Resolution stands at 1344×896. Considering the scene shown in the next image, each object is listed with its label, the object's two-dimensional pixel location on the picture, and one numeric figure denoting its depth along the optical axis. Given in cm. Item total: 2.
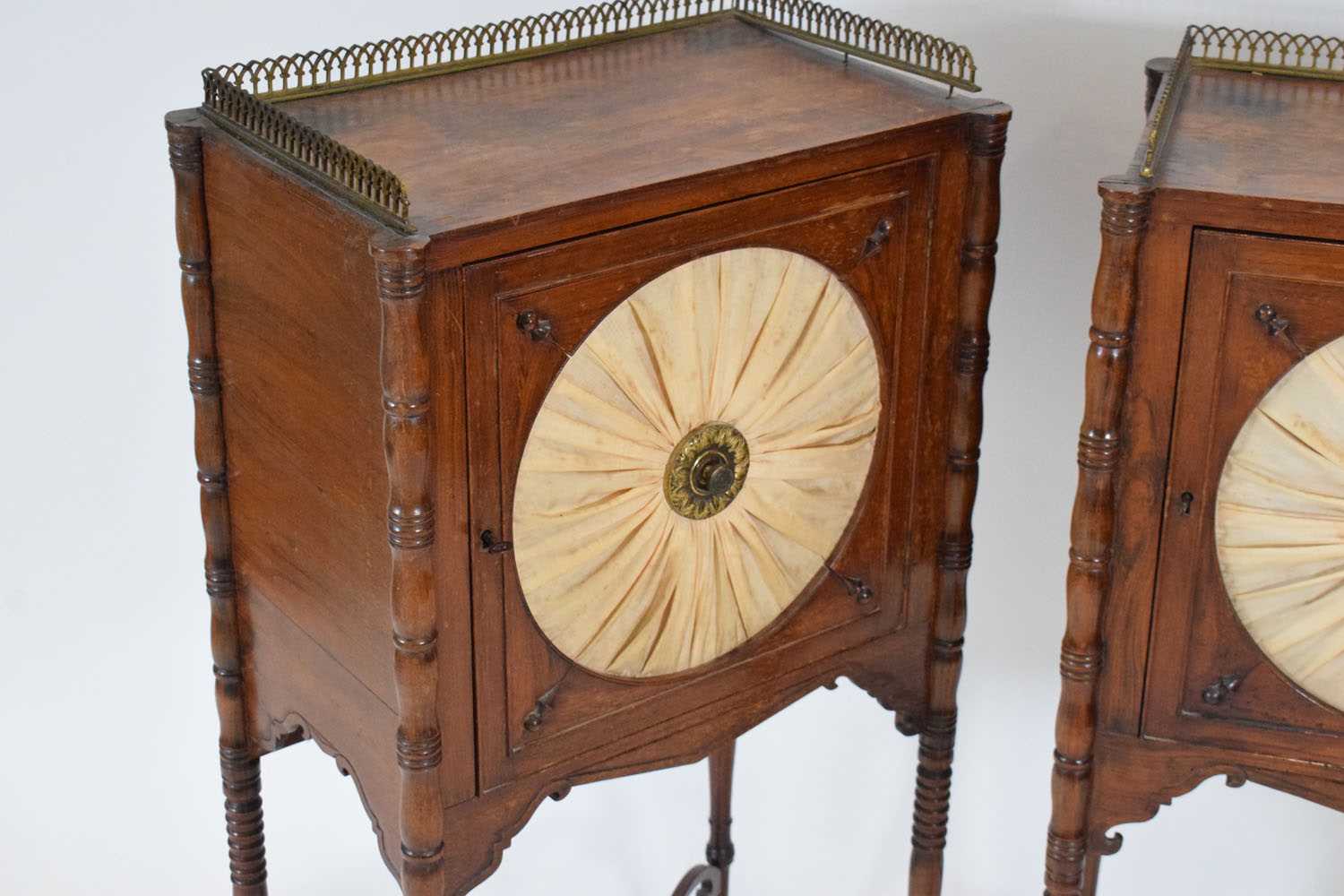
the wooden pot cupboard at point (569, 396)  231
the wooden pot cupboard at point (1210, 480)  236
